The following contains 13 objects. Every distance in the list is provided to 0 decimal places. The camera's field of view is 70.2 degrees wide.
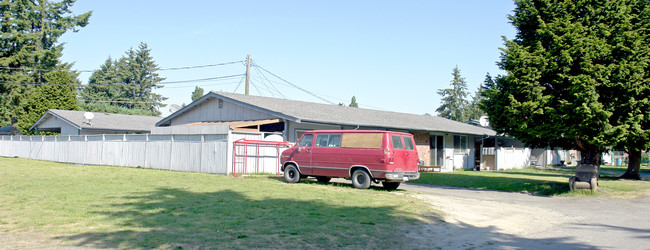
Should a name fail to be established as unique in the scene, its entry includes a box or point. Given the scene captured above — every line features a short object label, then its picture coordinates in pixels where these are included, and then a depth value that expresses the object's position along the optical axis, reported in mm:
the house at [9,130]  48438
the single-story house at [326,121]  21516
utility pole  32875
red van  14172
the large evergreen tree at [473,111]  91750
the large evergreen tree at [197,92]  99500
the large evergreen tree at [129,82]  79562
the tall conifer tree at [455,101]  88375
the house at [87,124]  34375
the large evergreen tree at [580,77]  14344
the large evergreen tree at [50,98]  41812
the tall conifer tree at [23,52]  49375
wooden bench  25725
